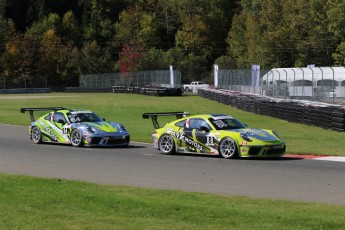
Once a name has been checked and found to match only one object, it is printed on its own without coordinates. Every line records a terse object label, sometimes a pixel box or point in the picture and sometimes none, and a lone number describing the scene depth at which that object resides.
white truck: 98.38
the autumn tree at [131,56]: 110.75
